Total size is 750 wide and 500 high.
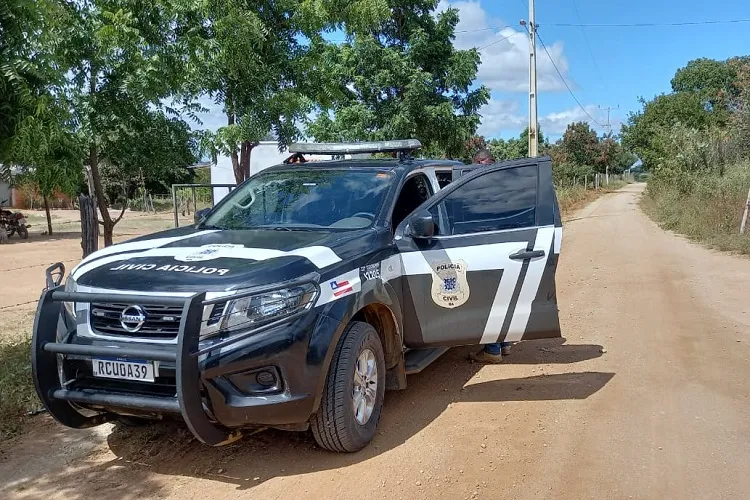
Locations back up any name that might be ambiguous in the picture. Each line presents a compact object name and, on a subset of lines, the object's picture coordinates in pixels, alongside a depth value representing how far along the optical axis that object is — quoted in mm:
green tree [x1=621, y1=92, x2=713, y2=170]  42538
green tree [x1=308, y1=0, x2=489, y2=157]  15641
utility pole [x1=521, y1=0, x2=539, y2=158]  22480
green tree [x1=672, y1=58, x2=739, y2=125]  66688
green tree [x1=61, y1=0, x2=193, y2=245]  7102
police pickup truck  3598
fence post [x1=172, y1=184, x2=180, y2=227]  11820
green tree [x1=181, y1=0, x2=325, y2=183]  7953
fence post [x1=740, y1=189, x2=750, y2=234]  14669
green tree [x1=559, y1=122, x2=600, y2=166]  58719
